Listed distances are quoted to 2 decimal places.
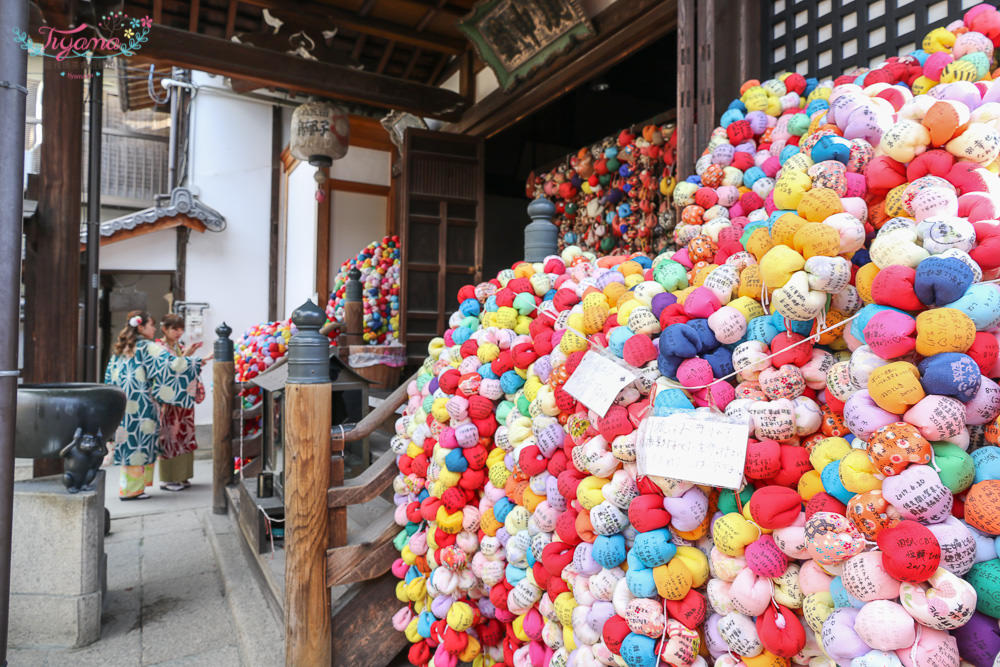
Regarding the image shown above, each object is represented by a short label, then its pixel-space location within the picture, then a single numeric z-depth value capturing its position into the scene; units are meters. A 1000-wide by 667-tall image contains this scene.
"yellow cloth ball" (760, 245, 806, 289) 0.91
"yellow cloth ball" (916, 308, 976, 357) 0.73
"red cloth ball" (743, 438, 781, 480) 0.91
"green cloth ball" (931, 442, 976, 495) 0.71
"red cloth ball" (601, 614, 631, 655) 1.03
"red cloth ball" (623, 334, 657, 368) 1.16
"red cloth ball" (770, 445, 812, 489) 0.90
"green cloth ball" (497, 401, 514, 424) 1.57
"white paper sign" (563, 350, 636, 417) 1.13
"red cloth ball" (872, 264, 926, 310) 0.79
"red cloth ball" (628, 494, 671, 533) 1.01
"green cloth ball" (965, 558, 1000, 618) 0.67
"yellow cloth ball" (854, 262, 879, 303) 0.88
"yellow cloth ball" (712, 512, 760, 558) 0.90
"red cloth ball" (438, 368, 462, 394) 1.71
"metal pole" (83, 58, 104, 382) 4.25
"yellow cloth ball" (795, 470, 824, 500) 0.86
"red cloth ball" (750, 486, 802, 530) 0.86
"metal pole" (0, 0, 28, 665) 1.22
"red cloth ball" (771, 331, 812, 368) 0.95
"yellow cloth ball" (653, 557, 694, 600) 0.97
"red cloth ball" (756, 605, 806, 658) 0.83
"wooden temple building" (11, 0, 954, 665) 1.93
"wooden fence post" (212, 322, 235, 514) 4.15
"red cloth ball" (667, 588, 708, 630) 0.97
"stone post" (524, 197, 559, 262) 2.13
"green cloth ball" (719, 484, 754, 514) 0.96
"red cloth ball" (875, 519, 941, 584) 0.67
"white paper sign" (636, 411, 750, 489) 0.91
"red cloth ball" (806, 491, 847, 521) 0.80
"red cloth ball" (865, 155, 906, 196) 0.97
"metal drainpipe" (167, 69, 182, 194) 8.04
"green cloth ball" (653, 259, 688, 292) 1.28
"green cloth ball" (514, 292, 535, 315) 1.67
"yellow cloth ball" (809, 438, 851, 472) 0.85
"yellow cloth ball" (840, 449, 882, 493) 0.76
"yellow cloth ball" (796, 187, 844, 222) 0.94
